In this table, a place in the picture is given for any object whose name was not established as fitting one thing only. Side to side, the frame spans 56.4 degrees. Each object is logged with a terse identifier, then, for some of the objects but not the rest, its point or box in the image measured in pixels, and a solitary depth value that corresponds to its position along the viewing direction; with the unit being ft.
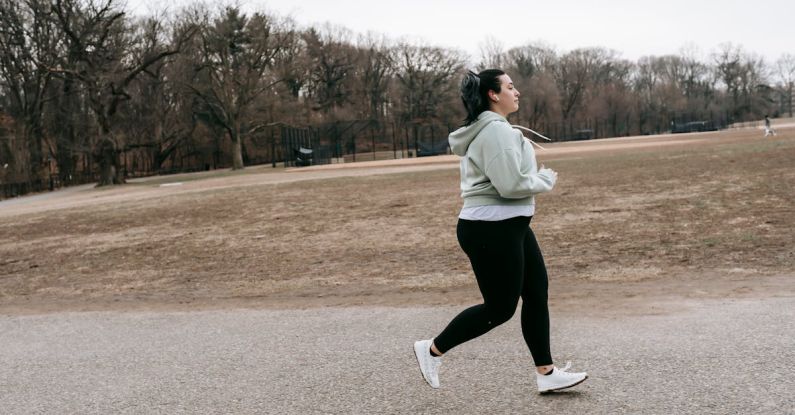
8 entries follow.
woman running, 12.27
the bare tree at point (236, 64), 151.33
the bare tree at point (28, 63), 124.67
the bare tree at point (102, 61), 114.62
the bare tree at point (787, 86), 386.93
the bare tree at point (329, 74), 242.37
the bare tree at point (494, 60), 301.84
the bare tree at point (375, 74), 251.39
